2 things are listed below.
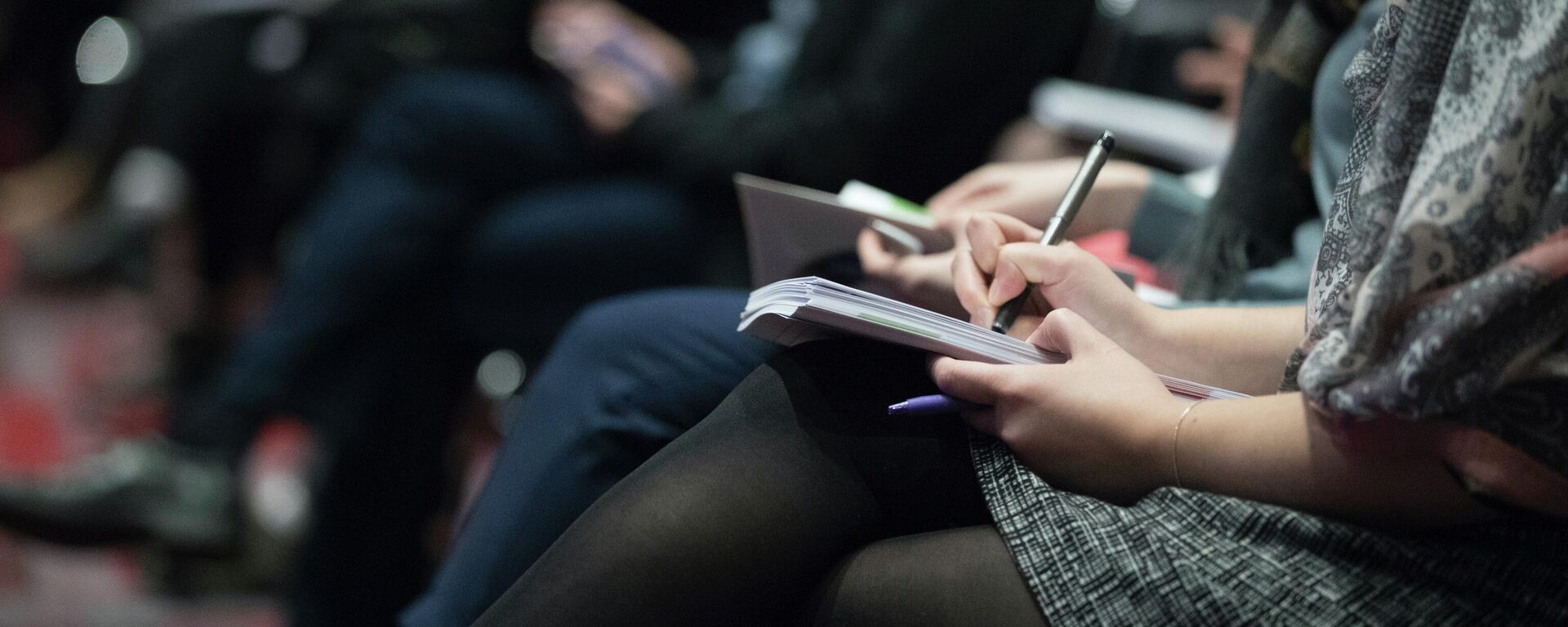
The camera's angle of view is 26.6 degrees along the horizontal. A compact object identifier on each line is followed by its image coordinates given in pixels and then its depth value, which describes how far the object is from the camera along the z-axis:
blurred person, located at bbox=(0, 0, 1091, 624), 3.23
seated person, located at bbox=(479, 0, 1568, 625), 1.70
